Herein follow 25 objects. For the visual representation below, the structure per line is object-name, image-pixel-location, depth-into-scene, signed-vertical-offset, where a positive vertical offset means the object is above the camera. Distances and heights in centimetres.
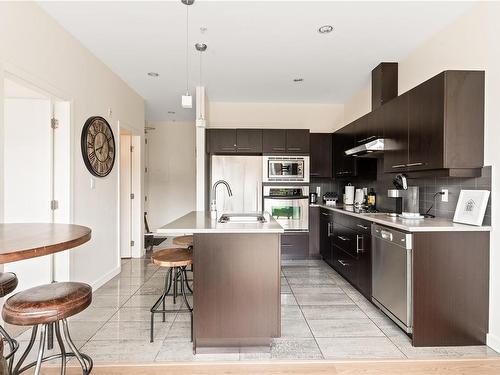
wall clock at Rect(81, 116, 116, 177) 322 +44
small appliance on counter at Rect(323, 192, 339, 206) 483 -23
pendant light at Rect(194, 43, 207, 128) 292 +146
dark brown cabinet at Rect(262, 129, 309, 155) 471 +70
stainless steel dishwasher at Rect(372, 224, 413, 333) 228 -77
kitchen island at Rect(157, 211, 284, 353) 213 -76
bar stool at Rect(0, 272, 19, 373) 166 -61
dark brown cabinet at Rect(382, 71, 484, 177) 228 +50
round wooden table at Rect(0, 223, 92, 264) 116 -26
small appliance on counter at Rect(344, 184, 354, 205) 467 -17
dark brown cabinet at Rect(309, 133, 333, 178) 499 +50
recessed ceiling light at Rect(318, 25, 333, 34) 275 +148
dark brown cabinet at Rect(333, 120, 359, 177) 430 +52
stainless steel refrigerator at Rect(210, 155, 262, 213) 470 +8
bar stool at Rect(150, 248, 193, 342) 230 -61
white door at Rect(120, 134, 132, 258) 497 -20
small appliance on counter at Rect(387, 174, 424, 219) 291 -14
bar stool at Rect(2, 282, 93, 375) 139 -60
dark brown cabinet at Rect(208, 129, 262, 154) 470 +71
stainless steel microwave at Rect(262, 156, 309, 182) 469 +24
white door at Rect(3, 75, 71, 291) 271 +14
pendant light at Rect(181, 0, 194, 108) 237 +73
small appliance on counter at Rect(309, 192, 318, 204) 507 -24
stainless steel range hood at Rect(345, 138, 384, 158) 322 +42
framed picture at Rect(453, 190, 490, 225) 222 -17
